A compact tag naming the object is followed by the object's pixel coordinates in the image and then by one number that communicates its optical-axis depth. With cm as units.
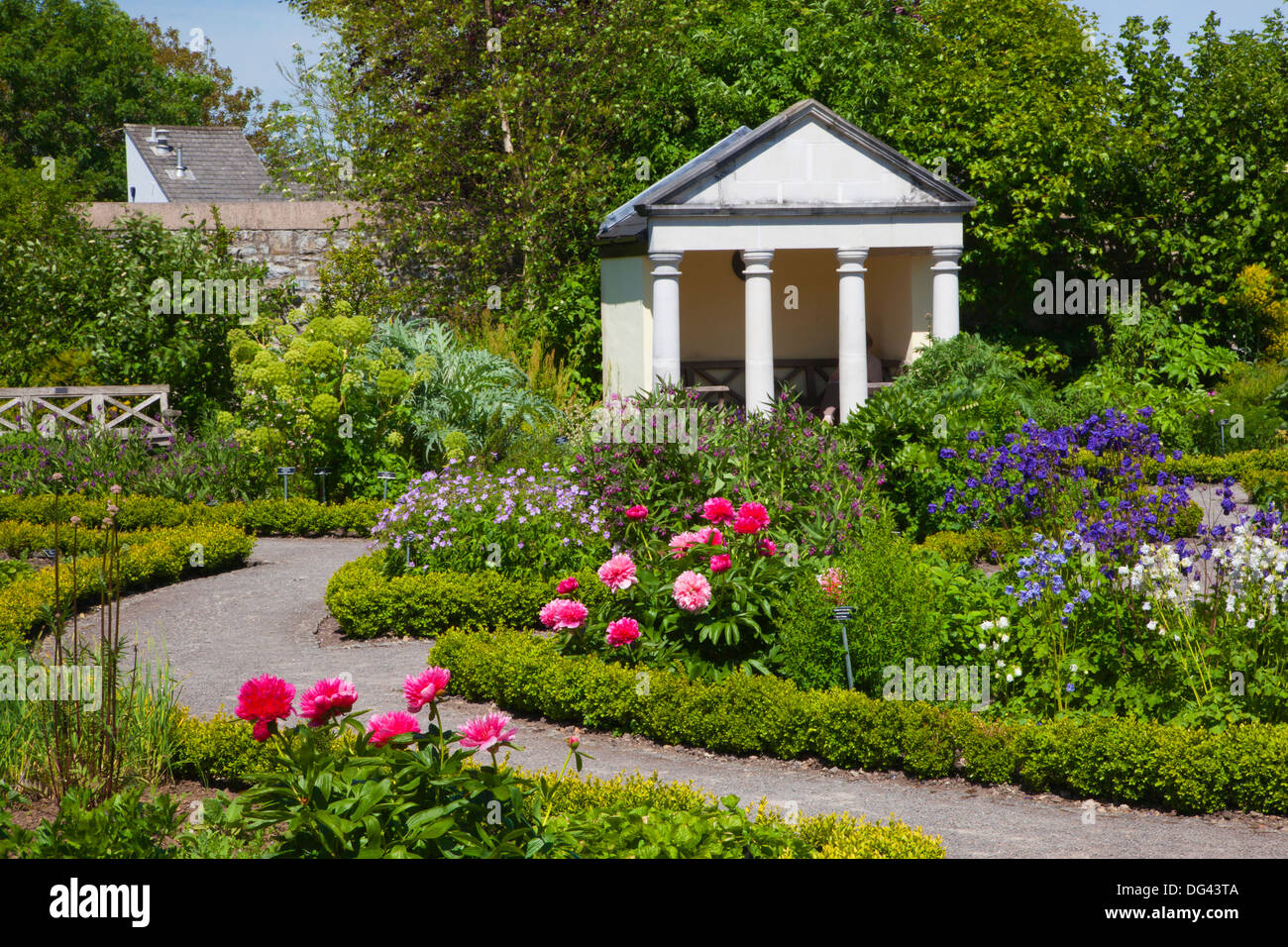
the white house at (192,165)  3050
